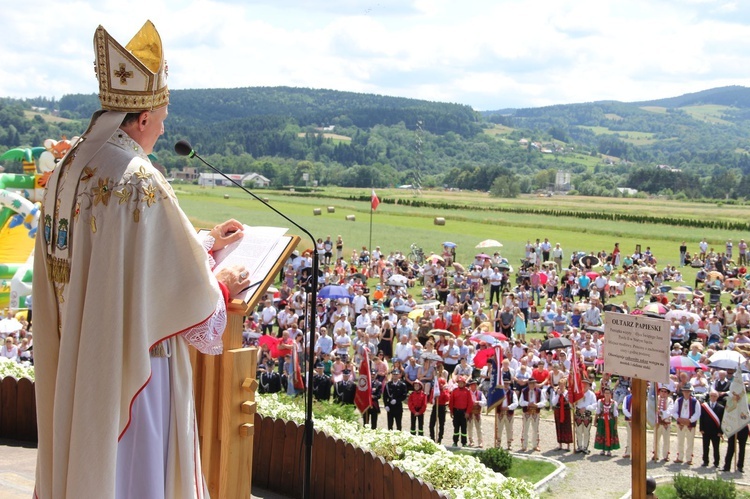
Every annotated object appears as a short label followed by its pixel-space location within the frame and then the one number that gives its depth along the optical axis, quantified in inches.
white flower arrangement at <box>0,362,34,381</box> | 372.5
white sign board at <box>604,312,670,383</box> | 290.4
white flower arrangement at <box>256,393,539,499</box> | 265.9
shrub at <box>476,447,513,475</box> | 506.0
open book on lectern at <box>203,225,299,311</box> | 173.0
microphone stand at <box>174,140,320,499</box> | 200.4
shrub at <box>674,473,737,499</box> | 436.5
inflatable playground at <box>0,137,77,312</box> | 925.2
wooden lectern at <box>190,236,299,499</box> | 186.9
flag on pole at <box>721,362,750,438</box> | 545.6
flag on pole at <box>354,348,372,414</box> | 608.1
